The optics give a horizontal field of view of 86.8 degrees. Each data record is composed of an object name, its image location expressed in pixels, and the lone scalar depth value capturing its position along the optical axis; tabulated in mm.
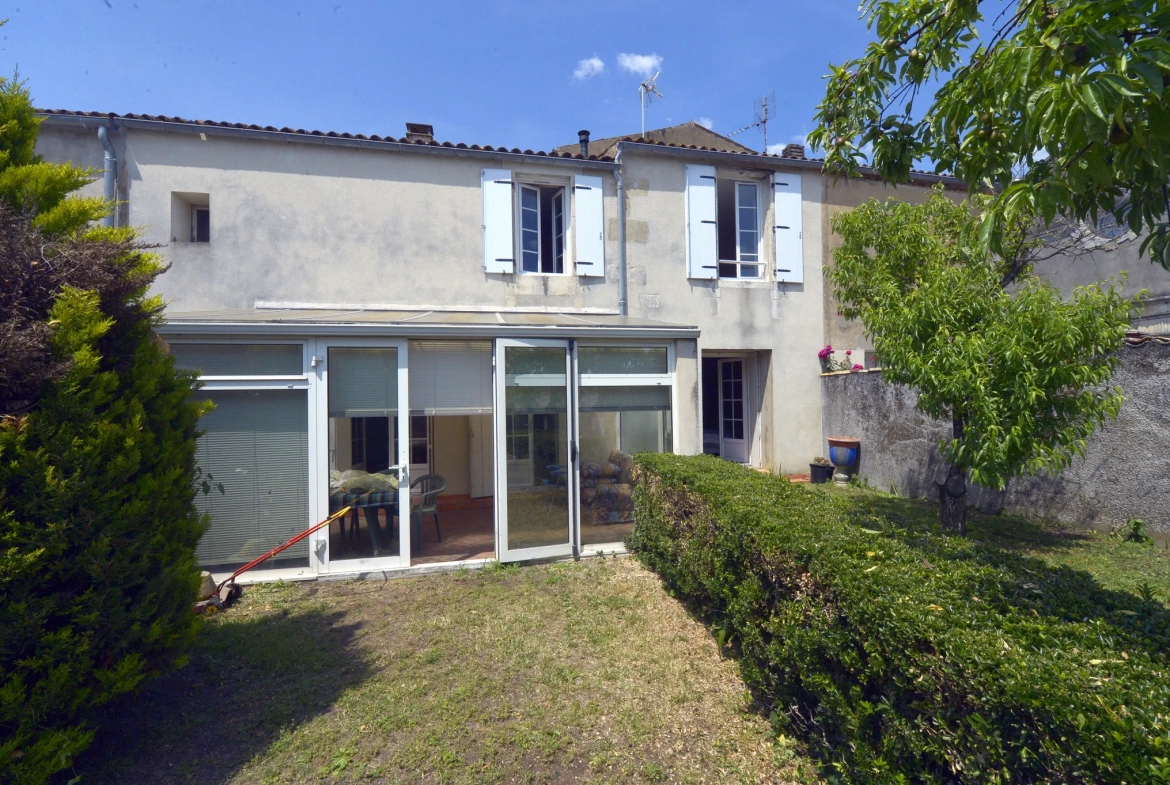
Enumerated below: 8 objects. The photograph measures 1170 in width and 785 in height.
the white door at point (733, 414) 11516
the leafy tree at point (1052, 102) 1981
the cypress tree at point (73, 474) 2768
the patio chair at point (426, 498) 6934
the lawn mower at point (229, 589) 5270
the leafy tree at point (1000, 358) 5082
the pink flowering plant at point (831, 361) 10906
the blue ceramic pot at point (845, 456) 10383
